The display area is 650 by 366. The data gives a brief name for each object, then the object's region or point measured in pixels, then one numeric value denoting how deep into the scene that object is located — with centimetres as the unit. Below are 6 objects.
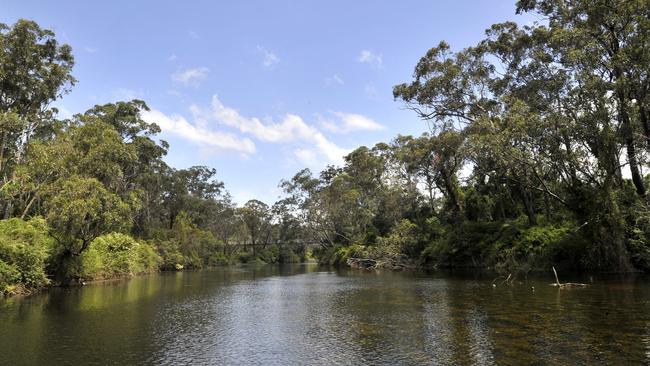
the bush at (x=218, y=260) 8081
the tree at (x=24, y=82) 3388
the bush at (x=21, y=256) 2397
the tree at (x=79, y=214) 2916
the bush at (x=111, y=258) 3469
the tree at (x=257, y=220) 9919
